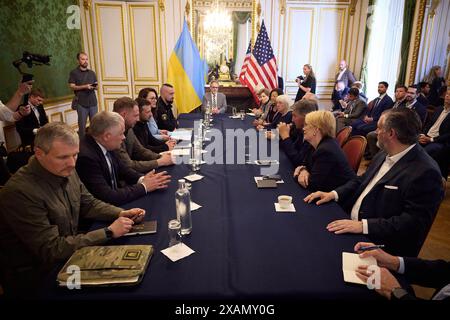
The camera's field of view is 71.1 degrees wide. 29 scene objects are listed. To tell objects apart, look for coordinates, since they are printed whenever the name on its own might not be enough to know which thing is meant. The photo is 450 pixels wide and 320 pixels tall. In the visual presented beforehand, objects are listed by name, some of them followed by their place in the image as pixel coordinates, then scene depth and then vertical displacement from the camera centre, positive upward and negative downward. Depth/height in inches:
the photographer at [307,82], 275.3 -11.1
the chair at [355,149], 106.7 -27.5
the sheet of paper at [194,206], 71.9 -30.5
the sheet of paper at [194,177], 90.7 -30.5
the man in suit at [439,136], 159.9 -34.3
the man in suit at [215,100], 238.2 -23.3
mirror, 289.6 +32.5
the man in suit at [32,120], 165.2 -26.9
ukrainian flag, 228.7 -4.3
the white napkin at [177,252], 53.2 -30.5
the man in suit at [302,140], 107.3 -23.8
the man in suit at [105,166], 76.9 -23.7
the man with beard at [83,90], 230.5 -15.6
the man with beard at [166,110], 181.3 -23.6
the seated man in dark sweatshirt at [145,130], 132.3 -25.4
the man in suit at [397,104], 206.2 -22.3
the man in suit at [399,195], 62.7 -25.7
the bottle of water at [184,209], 62.2 -26.9
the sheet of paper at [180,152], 116.3 -30.2
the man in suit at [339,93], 294.4 -21.6
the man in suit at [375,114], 223.9 -31.4
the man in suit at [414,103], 190.7 -20.7
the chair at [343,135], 127.2 -26.4
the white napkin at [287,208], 71.1 -30.6
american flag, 254.5 +1.6
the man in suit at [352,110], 235.6 -30.3
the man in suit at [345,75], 293.4 -5.4
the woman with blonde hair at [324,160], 85.6 -24.2
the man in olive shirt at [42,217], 53.2 -25.2
